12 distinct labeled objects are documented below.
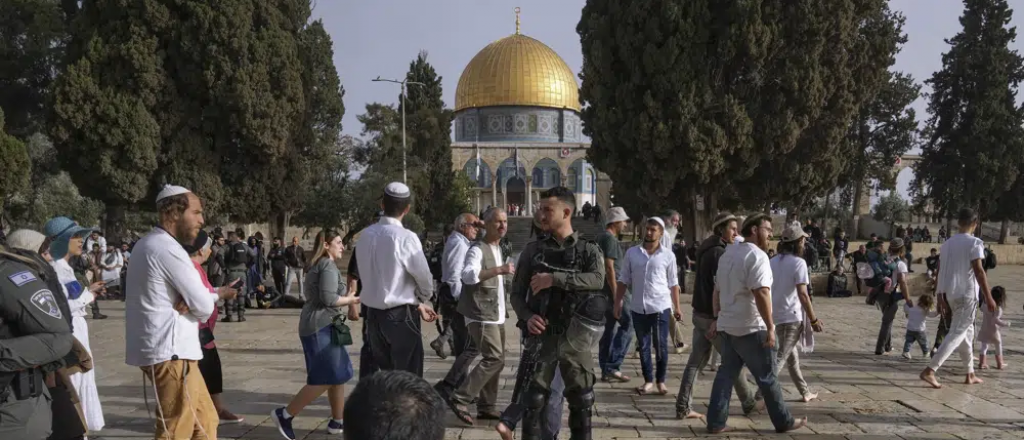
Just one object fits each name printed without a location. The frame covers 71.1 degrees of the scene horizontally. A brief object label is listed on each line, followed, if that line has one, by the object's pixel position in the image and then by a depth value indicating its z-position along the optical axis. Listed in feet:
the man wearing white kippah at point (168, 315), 11.59
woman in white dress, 14.52
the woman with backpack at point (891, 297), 28.37
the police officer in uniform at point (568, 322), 13.61
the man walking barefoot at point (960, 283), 22.17
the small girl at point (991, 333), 25.73
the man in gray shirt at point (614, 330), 21.36
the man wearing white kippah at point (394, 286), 15.40
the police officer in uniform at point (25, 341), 8.93
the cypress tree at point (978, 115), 109.91
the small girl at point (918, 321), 27.30
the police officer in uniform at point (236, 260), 38.93
